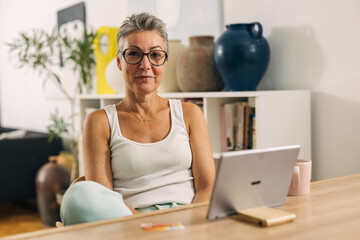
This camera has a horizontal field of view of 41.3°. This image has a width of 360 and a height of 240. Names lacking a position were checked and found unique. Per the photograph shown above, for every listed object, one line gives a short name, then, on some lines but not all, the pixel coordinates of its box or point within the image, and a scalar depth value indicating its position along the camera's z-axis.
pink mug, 1.37
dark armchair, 4.23
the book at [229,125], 2.55
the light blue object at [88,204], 1.14
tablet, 1.06
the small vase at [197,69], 2.60
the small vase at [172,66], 2.81
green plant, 3.84
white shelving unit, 2.29
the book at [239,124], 2.48
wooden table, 0.99
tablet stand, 1.05
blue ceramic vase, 2.40
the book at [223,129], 2.60
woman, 1.59
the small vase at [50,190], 3.93
